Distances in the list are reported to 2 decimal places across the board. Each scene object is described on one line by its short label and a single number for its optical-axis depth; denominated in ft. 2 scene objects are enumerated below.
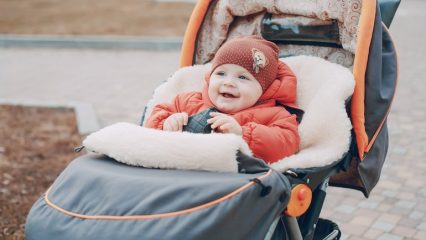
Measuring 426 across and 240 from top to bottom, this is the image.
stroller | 5.93
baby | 7.51
